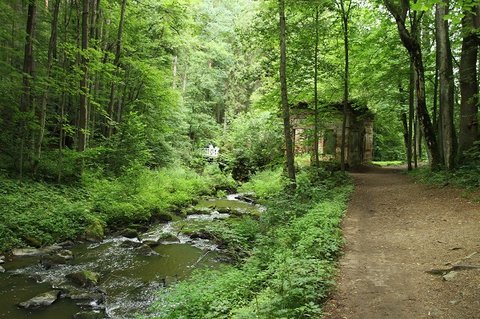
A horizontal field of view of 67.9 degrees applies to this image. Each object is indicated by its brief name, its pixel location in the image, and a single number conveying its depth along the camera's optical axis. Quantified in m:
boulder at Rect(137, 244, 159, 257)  10.54
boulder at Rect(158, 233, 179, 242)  11.96
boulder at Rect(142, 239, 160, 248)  11.28
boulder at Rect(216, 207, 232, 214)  16.39
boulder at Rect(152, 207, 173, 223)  15.03
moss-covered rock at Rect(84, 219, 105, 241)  11.52
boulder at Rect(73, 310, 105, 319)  6.64
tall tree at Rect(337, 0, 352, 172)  16.85
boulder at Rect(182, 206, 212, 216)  16.55
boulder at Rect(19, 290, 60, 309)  6.92
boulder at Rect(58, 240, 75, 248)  10.60
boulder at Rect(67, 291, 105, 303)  7.41
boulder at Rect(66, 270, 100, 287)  8.13
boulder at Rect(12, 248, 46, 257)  9.40
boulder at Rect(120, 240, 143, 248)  11.19
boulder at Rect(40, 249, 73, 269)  9.07
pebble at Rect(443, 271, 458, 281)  5.26
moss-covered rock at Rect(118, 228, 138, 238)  12.37
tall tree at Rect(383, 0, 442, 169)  15.15
